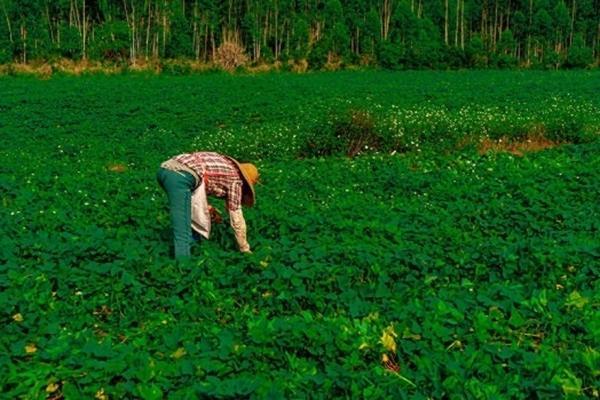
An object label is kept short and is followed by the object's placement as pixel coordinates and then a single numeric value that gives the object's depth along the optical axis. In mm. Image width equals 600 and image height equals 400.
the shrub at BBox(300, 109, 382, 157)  17047
